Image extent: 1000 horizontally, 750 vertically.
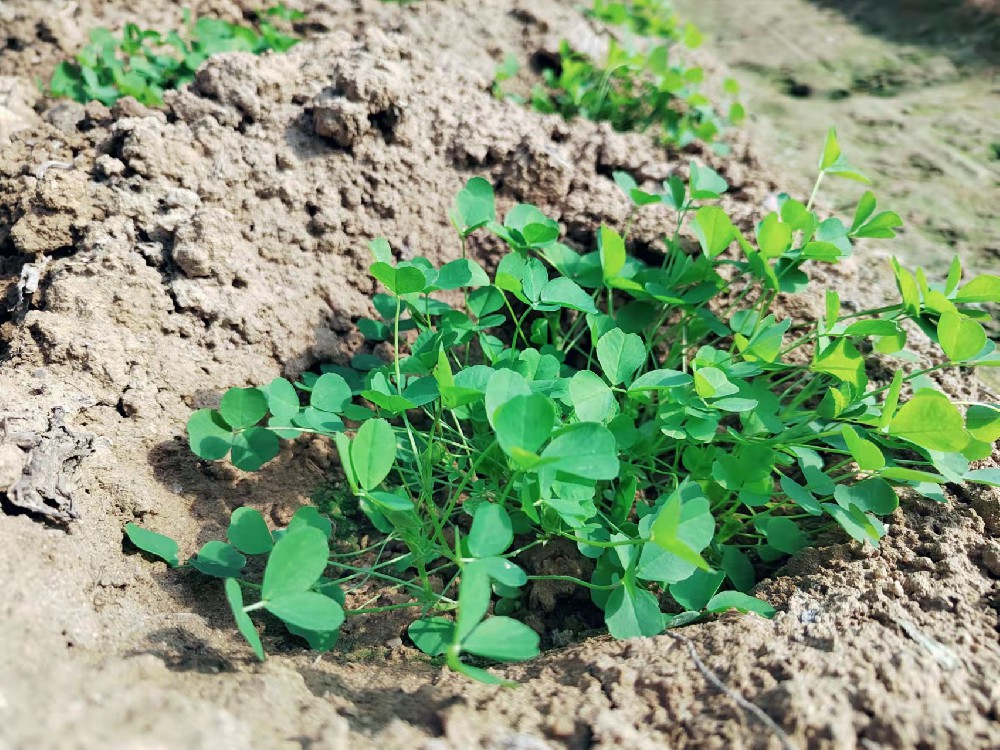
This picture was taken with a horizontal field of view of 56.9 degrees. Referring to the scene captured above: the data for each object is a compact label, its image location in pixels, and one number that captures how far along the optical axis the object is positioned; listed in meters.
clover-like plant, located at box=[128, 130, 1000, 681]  0.24
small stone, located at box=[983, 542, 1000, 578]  0.26
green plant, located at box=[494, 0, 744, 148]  0.49
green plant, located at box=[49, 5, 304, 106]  0.39
